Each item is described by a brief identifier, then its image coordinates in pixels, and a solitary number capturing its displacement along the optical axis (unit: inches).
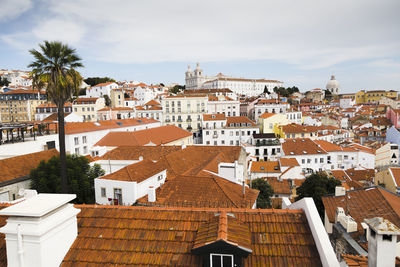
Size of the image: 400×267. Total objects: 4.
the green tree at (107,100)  3294.8
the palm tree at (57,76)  542.9
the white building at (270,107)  2785.4
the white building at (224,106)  2706.7
